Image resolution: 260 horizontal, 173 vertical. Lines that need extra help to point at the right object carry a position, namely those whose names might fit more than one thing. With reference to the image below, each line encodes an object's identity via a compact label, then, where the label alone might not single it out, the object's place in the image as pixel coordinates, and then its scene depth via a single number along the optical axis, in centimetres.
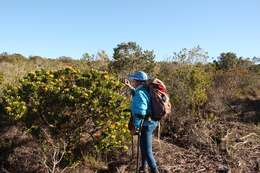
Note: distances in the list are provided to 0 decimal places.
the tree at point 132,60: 743
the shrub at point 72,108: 467
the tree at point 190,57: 825
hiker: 394
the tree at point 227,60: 1348
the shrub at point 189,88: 707
